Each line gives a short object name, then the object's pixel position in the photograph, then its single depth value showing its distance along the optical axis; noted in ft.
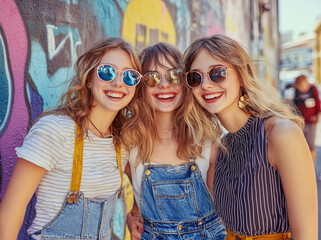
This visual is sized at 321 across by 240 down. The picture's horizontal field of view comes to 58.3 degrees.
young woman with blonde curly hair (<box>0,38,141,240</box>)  4.68
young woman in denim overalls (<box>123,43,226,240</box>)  6.32
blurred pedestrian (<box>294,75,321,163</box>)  19.56
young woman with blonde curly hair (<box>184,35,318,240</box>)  4.77
